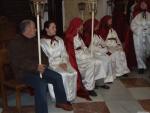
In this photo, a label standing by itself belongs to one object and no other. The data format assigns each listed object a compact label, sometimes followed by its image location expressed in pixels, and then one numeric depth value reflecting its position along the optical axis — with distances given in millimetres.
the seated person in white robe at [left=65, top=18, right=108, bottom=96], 3869
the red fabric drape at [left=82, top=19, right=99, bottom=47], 4277
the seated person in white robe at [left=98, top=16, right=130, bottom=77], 4543
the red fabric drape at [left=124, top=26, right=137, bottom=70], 5008
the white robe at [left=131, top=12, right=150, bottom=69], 4809
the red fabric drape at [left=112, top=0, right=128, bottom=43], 5230
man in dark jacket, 3209
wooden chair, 3310
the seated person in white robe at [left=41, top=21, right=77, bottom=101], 3605
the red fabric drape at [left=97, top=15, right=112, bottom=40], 4535
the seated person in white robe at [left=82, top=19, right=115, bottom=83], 4258
